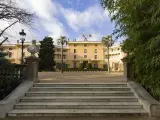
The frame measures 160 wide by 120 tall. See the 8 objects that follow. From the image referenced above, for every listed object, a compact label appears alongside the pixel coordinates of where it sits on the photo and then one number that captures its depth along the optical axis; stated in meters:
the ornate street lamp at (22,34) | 7.21
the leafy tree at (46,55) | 23.56
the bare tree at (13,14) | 4.11
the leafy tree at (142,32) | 3.25
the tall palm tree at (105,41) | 20.09
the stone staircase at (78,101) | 3.44
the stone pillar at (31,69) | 5.01
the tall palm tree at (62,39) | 28.14
